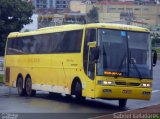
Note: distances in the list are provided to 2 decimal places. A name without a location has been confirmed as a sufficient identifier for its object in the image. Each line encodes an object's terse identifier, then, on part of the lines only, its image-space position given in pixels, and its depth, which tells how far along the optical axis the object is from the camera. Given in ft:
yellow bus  71.26
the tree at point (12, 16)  148.97
